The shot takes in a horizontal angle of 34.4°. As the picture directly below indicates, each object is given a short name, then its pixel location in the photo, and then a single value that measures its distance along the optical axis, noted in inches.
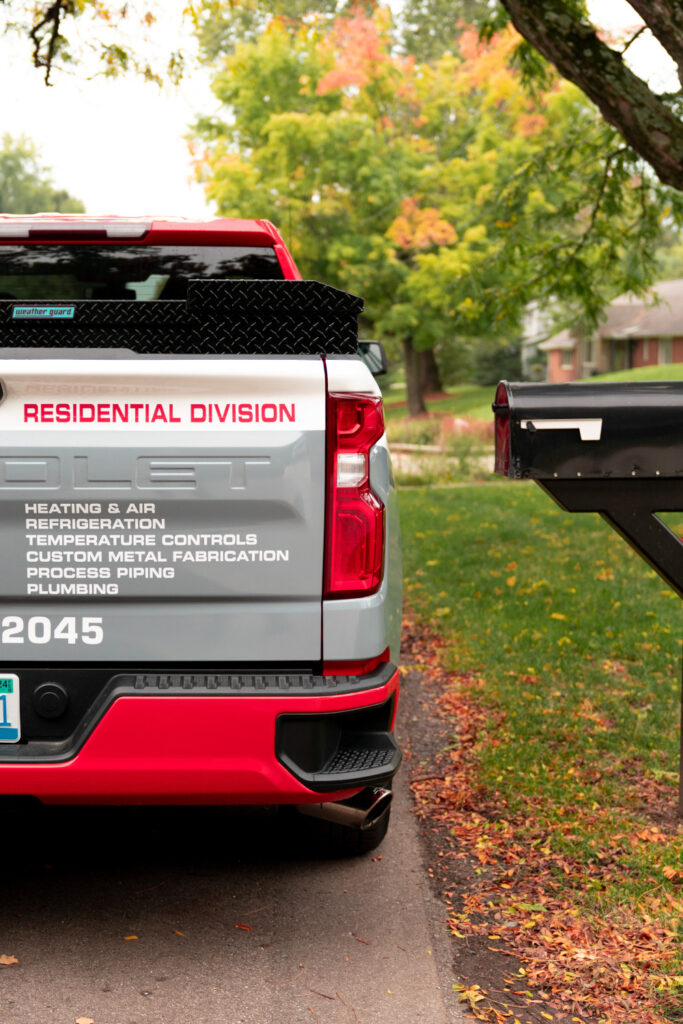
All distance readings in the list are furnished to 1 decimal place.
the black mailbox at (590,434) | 144.5
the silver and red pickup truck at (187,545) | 123.8
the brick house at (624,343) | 2156.7
